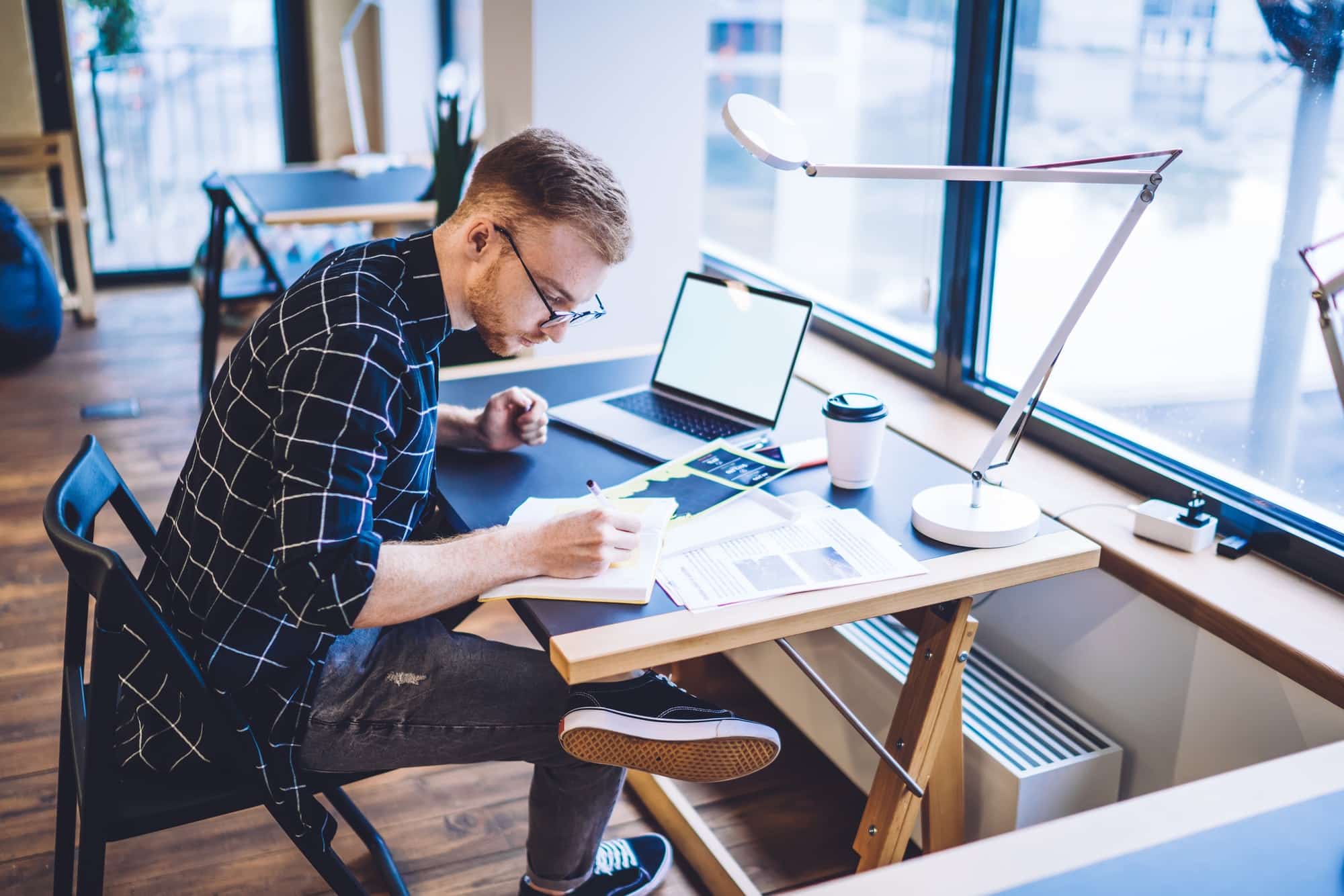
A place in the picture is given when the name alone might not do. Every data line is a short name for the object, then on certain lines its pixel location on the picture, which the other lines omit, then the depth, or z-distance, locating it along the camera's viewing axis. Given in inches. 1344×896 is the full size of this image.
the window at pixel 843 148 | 103.0
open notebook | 55.2
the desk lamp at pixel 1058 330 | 57.7
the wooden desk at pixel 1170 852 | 39.6
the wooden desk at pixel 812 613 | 53.0
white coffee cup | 66.2
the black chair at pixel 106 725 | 50.7
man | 52.7
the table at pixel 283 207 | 143.2
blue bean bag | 174.1
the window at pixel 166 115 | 215.0
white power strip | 69.6
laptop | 76.2
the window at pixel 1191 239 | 68.7
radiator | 70.2
